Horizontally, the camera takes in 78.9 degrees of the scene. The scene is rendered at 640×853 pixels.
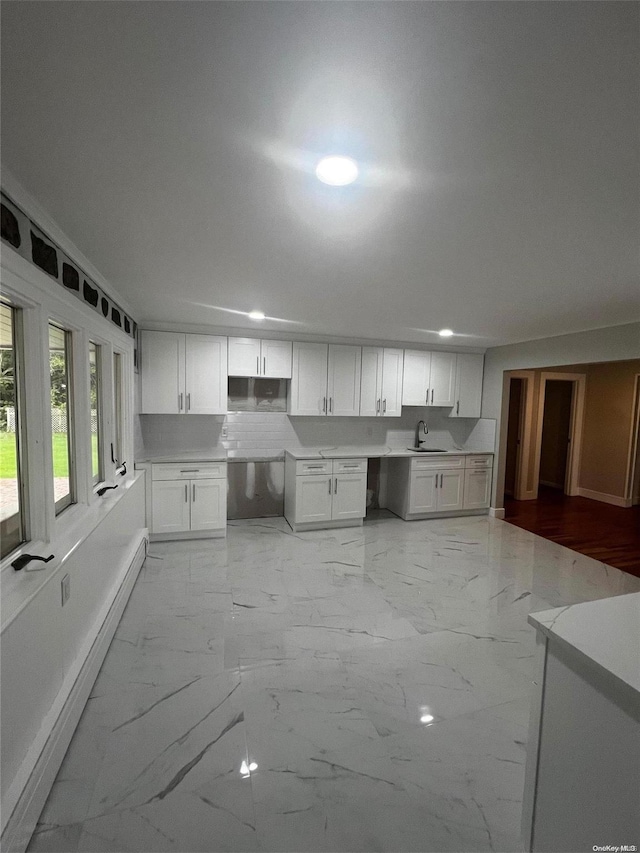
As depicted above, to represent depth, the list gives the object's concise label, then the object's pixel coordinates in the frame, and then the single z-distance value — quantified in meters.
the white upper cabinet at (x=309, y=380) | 4.81
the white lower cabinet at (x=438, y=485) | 5.14
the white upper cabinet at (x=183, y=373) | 4.26
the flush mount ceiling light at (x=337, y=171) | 1.28
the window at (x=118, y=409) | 3.52
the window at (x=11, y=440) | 1.64
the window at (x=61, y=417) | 2.23
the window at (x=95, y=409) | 2.91
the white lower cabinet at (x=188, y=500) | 4.09
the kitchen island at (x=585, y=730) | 1.01
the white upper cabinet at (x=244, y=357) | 4.54
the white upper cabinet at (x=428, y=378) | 5.30
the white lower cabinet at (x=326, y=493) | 4.61
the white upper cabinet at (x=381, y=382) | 5.11
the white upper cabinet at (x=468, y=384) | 5.53
